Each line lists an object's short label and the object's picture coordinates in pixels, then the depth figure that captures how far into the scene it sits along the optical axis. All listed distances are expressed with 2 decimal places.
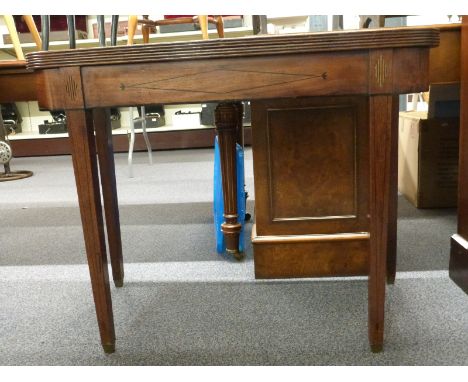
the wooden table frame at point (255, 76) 0.72
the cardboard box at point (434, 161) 1.81
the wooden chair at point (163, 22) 2.55
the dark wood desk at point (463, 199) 1.06
